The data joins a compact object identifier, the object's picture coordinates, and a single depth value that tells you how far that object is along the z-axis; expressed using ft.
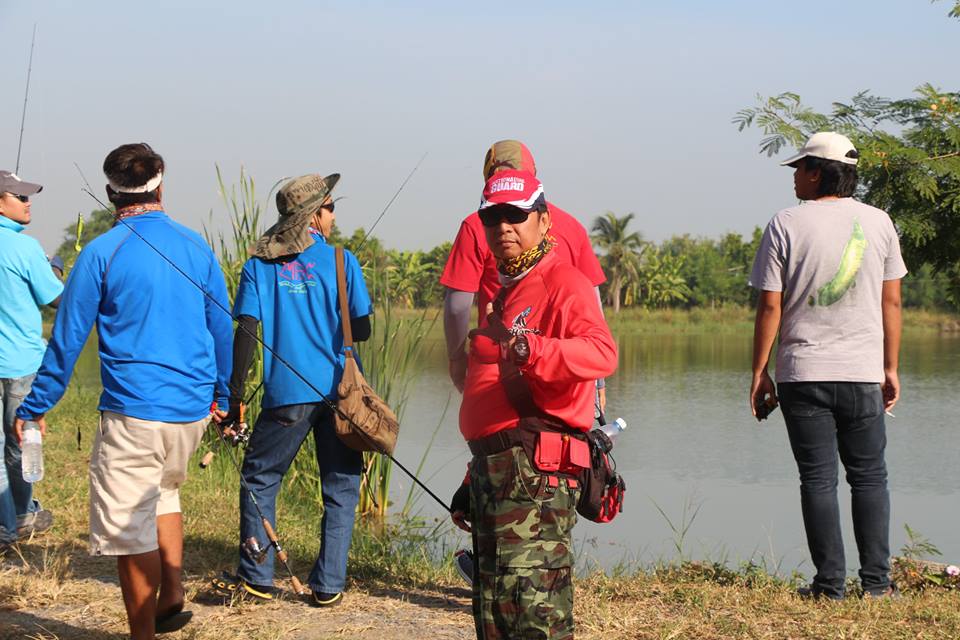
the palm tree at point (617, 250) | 227.81
